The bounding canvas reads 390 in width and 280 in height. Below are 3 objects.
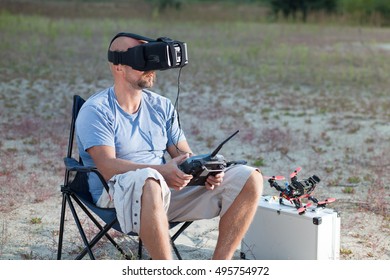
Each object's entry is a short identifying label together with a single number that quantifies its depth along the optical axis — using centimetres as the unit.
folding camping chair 640
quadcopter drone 708
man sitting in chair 593
